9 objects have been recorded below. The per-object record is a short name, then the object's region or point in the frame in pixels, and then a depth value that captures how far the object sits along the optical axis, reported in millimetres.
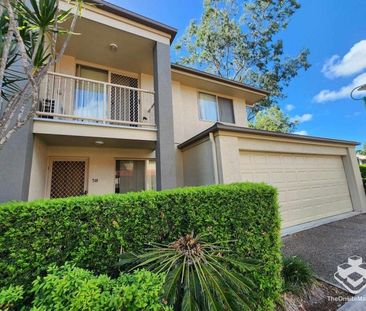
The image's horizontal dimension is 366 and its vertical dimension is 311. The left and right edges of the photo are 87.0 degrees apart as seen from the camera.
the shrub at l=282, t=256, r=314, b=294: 3787
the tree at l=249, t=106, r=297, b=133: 24459
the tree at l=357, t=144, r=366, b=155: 54762
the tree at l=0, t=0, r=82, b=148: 2955
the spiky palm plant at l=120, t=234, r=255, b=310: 2162
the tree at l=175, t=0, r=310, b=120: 17828
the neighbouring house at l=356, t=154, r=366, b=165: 34375
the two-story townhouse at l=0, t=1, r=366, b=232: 5543
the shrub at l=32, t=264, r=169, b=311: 1779
